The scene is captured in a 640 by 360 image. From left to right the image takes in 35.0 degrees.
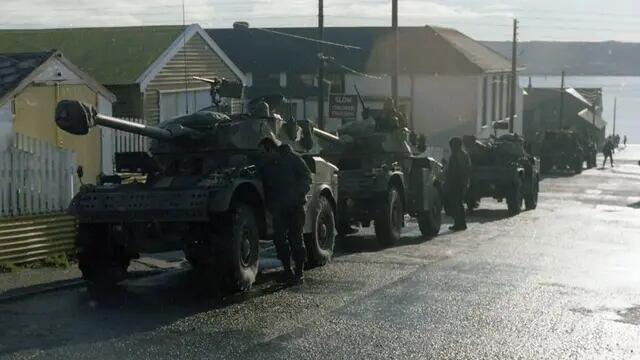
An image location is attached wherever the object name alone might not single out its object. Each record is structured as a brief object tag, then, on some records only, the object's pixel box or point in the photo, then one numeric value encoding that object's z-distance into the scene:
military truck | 48.69
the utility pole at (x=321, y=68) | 26.06
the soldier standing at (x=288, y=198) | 11.77
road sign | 26.56
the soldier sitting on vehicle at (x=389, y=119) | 17.93
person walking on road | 61.69
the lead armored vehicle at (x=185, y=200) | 10.78
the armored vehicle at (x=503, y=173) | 24.58
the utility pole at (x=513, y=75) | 48.84
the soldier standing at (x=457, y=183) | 19.75
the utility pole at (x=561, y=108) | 71.94
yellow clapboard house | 16.20
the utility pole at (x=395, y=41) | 28.34
